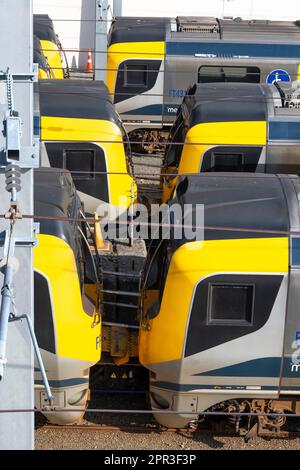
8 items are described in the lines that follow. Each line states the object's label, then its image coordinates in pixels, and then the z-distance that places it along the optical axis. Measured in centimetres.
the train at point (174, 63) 3161
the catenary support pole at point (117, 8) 4603
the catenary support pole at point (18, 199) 970
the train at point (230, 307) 1384
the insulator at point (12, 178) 968
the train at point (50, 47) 3422
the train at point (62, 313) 1380
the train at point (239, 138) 2199
